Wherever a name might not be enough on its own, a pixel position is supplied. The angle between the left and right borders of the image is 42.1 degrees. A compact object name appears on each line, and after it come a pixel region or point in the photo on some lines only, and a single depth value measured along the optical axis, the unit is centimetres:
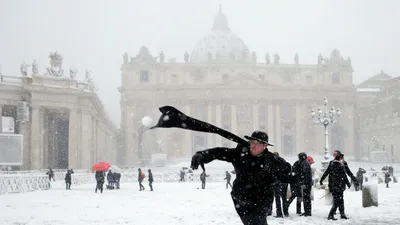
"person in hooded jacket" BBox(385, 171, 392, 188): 2494
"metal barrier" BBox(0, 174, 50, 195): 2362
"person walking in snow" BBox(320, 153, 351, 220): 1068
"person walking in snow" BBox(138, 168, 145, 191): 2554
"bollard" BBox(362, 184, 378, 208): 1338
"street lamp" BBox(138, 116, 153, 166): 6856
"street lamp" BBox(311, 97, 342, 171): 2665
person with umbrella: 2352
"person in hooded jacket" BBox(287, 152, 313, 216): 1141
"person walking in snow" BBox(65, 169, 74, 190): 2633
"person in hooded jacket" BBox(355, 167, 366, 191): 2466
